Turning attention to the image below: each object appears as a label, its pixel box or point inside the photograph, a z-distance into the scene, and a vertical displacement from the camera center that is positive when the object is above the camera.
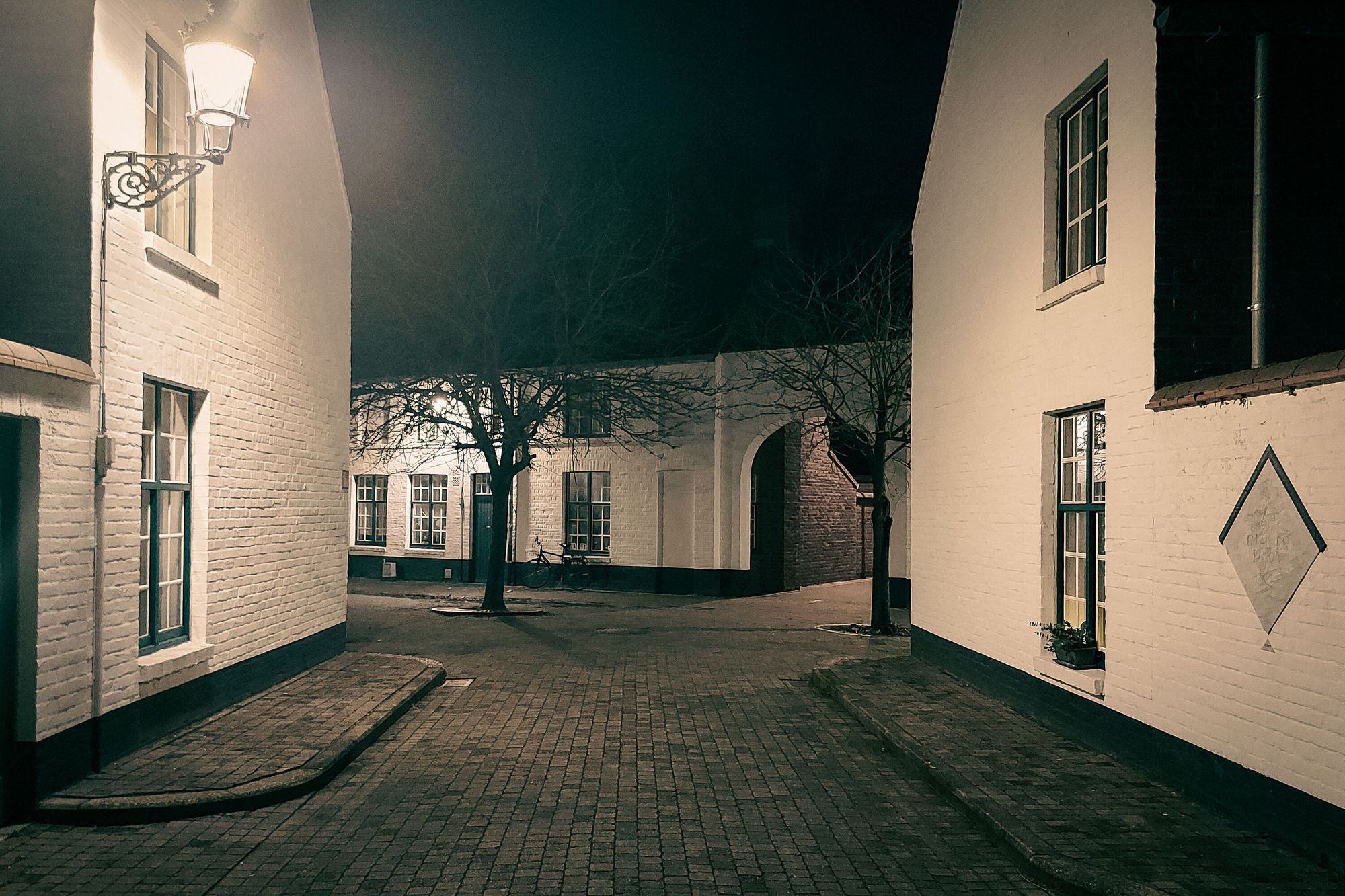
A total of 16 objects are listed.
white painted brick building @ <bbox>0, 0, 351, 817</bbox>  6.22 +0.62
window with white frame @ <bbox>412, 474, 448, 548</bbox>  26.97 -1.27
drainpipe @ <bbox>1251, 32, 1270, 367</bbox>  6.74 +1.88
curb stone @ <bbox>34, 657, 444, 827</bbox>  6.04 -2.09
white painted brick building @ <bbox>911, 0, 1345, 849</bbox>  5.39 +0.43
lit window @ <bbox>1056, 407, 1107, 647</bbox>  8.13 -0.42
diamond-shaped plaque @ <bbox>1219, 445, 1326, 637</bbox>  5.28 -0.37
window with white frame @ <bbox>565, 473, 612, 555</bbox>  25.42 -1.23
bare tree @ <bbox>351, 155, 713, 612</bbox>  18.97 +2.70
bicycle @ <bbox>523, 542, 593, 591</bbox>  25.11 -2.67
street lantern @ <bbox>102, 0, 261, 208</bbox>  6.56 +2.38
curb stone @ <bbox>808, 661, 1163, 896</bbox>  4.88 -2.03
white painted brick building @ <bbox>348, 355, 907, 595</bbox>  23.28 -1.06
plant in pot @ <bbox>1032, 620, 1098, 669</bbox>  7.95 -1.39
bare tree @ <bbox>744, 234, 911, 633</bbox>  16.36 +2.06
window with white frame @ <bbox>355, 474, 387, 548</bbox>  27.75 -1.30
